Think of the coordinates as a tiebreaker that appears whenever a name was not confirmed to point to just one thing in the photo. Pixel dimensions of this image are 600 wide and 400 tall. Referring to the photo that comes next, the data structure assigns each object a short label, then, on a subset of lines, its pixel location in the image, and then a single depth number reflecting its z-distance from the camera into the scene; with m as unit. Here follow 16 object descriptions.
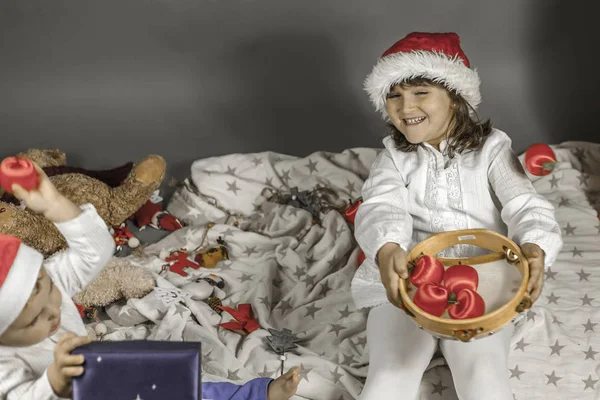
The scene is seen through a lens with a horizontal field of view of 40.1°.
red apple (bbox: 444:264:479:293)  1.38
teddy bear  1.86
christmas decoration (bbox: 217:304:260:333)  1.82
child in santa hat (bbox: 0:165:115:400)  1.10
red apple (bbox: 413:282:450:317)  1.34
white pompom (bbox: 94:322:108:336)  1.79
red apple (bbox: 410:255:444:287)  1.38
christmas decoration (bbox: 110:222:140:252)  2.11
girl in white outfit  1.51
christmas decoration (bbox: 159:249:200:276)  2.01
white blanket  1.68
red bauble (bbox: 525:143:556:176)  1.99
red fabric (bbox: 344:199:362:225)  2.01
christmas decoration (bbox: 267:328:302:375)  1.75
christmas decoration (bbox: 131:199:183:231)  2.21
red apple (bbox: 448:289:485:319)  1.32
